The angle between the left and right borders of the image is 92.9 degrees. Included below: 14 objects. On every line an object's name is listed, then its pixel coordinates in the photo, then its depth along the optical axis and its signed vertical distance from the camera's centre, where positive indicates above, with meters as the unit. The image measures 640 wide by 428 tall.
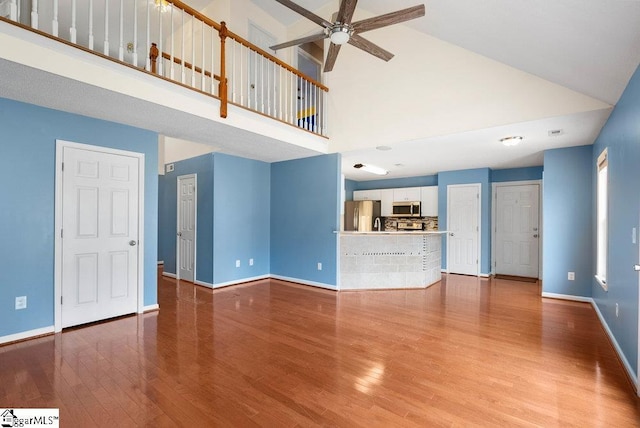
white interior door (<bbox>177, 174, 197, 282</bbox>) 5.59 -0.24
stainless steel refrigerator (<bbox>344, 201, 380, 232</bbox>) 7.76 +0.03
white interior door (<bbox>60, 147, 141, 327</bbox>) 3.34 -0.26
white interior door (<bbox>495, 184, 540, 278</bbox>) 6.19 -0.28
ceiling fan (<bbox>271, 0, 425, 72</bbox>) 2.43 +1.63
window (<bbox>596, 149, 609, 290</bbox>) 3.43 -0.02
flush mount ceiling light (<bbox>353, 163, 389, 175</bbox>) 6.17 +0.99
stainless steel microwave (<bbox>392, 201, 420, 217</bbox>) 7.35 +0.16
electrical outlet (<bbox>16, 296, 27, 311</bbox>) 3.01 -0.89
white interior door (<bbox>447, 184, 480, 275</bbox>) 6.46 -0.27
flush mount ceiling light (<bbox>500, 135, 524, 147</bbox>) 4.11 +1.04
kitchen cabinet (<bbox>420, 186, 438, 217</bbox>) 7.12 +0.35
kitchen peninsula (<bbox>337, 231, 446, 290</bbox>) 5.15 -0.77
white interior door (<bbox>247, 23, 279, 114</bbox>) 5.32 +2.77
